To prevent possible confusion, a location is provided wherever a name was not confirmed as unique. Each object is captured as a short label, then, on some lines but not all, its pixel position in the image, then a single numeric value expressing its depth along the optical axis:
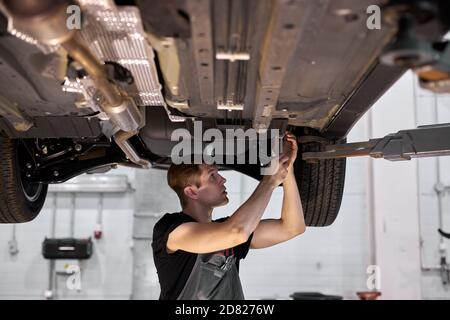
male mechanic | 2.10
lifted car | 1.21
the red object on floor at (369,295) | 6.18
